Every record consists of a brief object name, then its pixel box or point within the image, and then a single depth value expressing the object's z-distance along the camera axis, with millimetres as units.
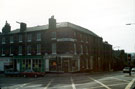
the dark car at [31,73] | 30339
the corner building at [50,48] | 35375
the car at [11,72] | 33259
